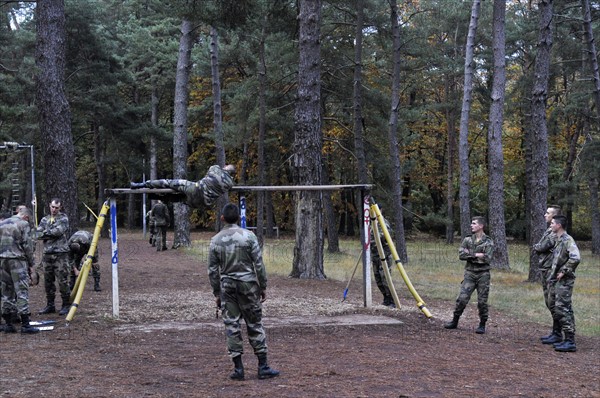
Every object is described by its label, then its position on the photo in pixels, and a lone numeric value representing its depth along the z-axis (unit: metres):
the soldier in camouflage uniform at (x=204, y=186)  10.18
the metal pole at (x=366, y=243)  11.61
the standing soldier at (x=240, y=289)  7.17
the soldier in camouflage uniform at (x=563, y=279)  9.34
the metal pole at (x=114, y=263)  10.83
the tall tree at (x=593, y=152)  19.73
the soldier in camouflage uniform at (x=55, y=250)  11.11
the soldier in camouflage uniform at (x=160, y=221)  24.88
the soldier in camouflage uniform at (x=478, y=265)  10.23
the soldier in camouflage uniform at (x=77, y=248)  12.40
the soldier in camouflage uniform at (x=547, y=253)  9.68
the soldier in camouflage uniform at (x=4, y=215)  10.27
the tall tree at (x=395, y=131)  22.66
